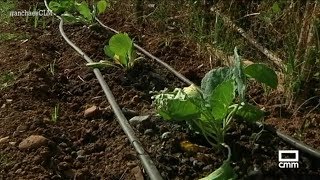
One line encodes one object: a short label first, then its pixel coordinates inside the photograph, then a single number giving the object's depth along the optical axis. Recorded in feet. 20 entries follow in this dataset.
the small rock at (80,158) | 6.19
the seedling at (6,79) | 8.18
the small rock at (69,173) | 5.87
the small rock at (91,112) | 7.23
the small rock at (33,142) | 6.25
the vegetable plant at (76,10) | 11.10
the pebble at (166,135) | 6.22
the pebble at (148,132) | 6.40
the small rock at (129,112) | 7.06
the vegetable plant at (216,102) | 5.75
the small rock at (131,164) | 5.88
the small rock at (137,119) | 6.63
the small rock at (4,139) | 6.48
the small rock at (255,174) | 5.58
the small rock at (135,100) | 7.47
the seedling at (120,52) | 8.16
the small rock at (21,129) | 6.71
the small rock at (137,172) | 5.65
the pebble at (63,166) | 5.94
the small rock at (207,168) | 5.70
